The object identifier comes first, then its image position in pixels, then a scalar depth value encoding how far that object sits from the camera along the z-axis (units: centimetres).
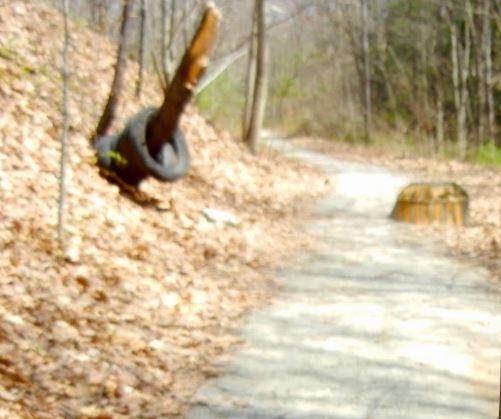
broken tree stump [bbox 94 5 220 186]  1021
